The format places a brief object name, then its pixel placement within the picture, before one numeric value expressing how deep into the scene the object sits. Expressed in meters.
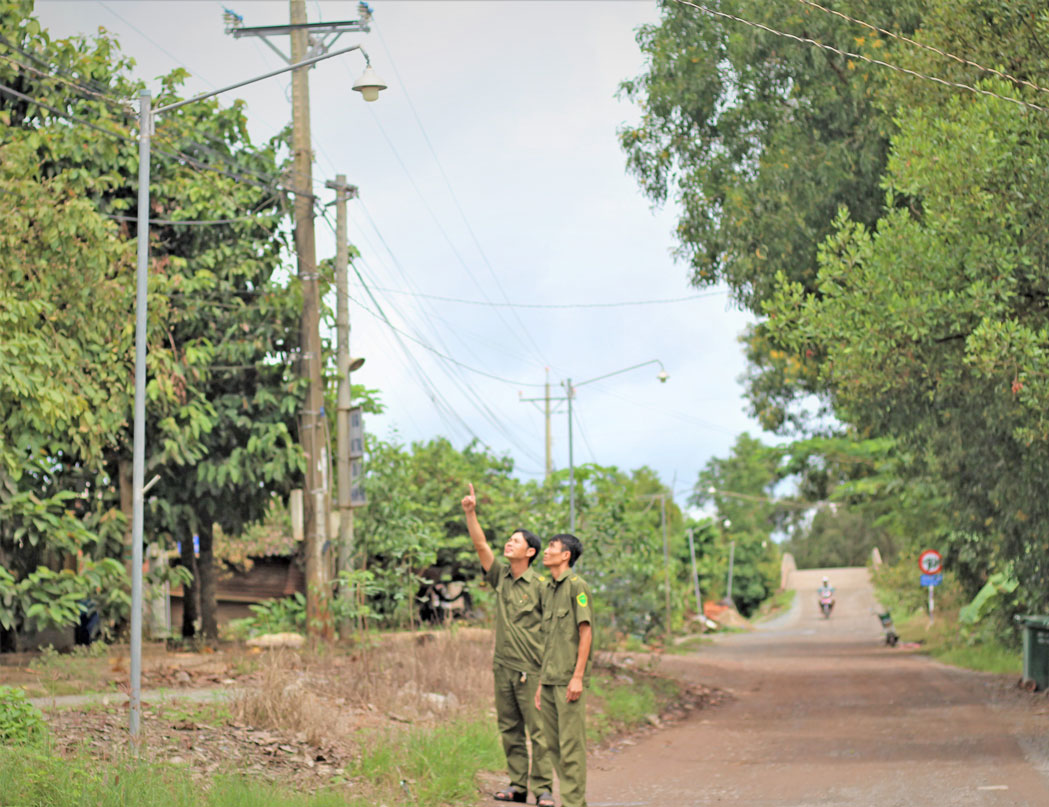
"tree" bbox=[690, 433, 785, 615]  80.25
